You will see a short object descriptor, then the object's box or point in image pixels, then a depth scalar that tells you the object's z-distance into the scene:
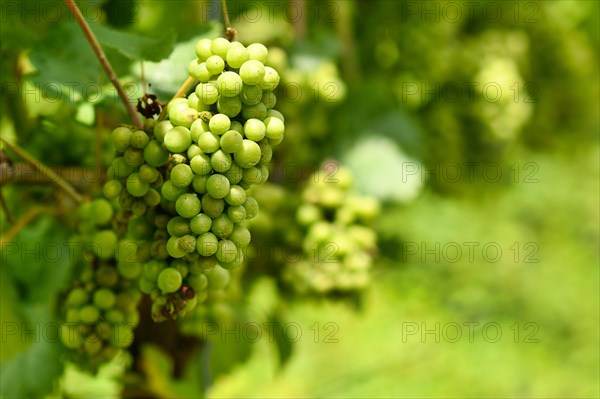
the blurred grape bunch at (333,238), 1.57
